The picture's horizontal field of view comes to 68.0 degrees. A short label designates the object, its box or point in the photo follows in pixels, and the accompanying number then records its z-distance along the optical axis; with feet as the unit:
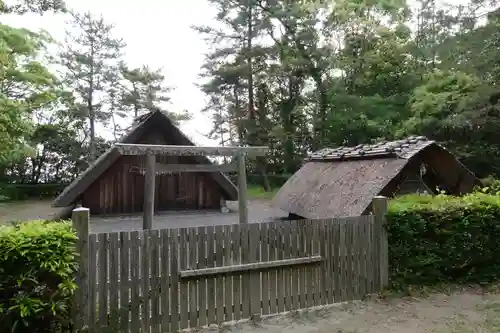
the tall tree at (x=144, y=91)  82.89
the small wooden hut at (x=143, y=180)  34.53
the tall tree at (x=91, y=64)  79.97
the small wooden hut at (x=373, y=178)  26.91
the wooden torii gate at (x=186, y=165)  23.04
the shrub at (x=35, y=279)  11.14
